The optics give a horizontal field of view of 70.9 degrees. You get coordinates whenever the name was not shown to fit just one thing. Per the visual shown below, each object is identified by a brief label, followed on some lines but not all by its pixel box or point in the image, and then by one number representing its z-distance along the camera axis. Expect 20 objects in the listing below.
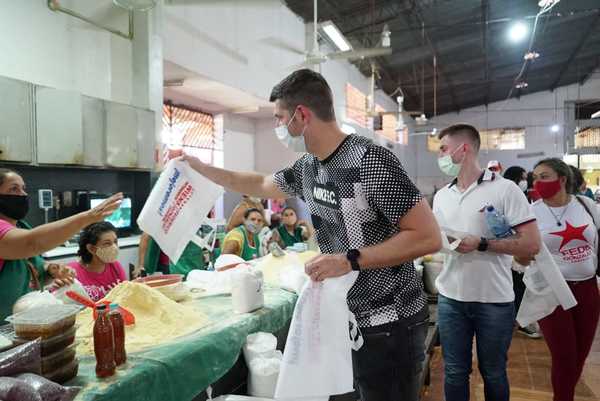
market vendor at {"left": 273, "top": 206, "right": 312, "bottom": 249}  4.96
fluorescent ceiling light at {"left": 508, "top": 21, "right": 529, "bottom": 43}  6.93
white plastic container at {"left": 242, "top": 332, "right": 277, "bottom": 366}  1.90
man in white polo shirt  2.12
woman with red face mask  2.48
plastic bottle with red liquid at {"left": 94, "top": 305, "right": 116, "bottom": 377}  1.28
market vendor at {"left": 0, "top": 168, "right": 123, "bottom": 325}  1.67
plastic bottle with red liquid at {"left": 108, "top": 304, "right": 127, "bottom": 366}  1.33
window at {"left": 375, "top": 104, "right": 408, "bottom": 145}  13.09
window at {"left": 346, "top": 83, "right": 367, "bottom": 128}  10.22
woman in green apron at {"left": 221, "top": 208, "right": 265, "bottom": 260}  3.60
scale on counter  4.49
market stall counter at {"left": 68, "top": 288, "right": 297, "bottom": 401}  1.26
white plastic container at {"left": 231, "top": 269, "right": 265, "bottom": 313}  1.94
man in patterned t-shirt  1.25
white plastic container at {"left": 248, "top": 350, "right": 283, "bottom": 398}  1.89
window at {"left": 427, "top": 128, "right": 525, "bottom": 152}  17.42
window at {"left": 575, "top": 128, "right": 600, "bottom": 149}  15.98
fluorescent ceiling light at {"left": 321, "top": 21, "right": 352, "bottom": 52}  5.59
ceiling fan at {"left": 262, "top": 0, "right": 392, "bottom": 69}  5.54
